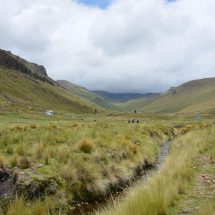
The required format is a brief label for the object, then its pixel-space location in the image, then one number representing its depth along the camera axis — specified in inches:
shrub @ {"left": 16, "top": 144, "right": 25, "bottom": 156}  575.4
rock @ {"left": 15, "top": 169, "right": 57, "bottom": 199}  441.2
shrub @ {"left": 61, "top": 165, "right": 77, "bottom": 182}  506.3
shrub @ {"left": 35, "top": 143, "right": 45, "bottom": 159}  577.3
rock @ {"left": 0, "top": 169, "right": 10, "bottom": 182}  474.5
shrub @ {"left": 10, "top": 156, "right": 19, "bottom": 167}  514.0
